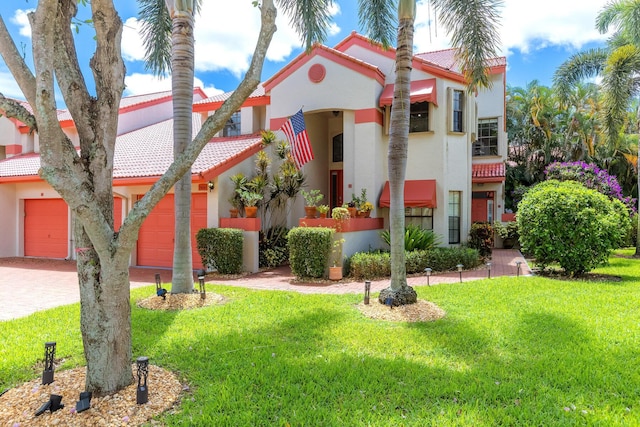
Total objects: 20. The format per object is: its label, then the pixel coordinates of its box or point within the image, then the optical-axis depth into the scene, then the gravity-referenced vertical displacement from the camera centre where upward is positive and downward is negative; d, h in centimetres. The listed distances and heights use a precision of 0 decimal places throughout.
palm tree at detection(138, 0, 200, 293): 950 +229
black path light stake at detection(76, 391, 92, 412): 412 -206
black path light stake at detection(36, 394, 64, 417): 414 -210
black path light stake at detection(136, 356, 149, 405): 430 -197
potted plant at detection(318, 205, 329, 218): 1380 -4
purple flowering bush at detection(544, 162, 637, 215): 2089 +180
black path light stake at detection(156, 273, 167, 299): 912 -196
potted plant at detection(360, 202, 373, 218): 1550 +0
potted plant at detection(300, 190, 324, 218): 1433 +11
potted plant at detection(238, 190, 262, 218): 1435 +24
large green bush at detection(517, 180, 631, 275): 1179 -59
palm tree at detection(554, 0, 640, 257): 1854 +695
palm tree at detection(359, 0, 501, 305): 894 +392
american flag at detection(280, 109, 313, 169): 1493 +263
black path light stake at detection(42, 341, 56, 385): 473 -192
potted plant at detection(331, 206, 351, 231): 1359 -27
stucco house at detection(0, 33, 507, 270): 1589 +217
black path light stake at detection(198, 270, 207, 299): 938 -188
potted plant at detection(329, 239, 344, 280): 1345 -154
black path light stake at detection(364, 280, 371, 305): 896 -193
